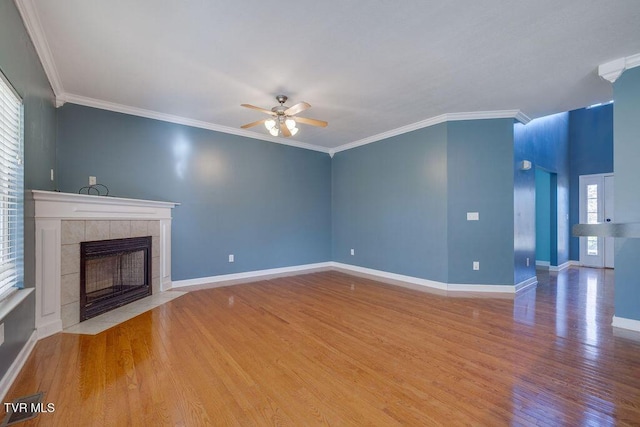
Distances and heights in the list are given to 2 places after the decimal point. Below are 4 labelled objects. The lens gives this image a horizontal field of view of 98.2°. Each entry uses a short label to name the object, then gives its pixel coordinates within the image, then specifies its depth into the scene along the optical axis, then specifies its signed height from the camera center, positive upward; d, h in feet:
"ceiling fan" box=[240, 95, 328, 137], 10.78 +3.78
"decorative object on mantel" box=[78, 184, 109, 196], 11.80 +1.09
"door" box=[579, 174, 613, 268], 19.70 +0.33
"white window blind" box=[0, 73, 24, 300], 6.11 +0.58
